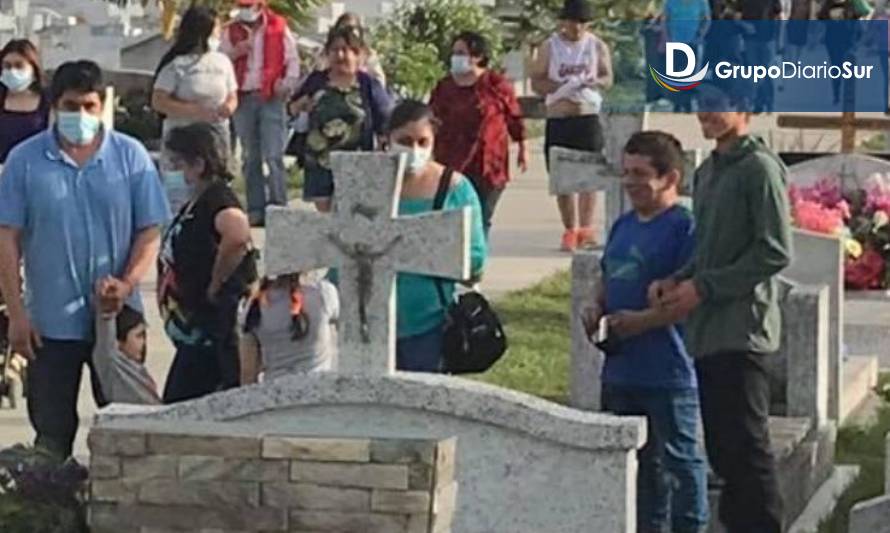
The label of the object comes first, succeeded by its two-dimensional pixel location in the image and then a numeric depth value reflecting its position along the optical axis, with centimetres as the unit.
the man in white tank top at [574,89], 1755
